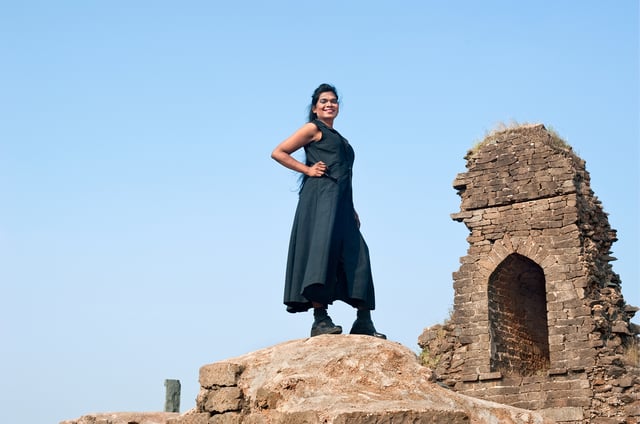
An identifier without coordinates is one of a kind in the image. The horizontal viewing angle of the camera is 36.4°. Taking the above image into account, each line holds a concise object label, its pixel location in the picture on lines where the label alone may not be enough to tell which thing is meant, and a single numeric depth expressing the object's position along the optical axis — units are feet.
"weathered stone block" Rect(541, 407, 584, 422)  48.80
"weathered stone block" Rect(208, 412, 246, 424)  17.53
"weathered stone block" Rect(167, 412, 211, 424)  18.30
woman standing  19.38
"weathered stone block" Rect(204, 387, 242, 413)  17.78
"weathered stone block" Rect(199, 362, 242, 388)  18.07
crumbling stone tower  49.70
